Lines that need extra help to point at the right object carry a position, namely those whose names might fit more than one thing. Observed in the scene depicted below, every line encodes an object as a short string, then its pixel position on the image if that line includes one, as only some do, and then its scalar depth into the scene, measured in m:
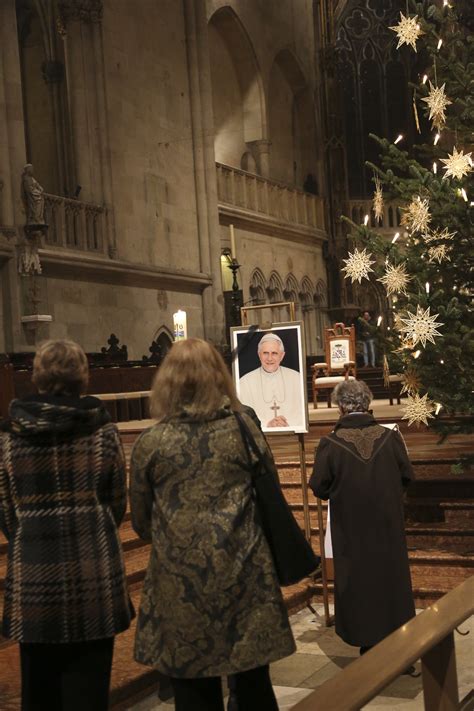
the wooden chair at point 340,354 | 14.27
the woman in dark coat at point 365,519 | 4.66
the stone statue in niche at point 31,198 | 15.30
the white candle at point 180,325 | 13.08
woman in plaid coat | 2.85
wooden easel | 5.64
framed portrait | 5.87
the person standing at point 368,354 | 20.83
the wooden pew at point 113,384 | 11.87
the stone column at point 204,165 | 20.70
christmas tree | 5.91
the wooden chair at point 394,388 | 14.88
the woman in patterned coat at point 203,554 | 2.84
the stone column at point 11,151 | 15.23
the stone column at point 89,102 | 17.73
